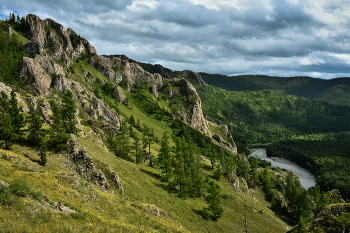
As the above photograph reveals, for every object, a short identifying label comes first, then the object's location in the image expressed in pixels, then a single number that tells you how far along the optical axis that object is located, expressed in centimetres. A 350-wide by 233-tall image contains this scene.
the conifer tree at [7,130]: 4334
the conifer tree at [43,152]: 4040
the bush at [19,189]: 2294
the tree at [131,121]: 17919
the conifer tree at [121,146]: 7895
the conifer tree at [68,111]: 5916
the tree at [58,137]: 4597
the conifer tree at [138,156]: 7900
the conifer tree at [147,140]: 8219
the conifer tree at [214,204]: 5972
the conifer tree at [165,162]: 7031
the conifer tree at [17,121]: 4728
